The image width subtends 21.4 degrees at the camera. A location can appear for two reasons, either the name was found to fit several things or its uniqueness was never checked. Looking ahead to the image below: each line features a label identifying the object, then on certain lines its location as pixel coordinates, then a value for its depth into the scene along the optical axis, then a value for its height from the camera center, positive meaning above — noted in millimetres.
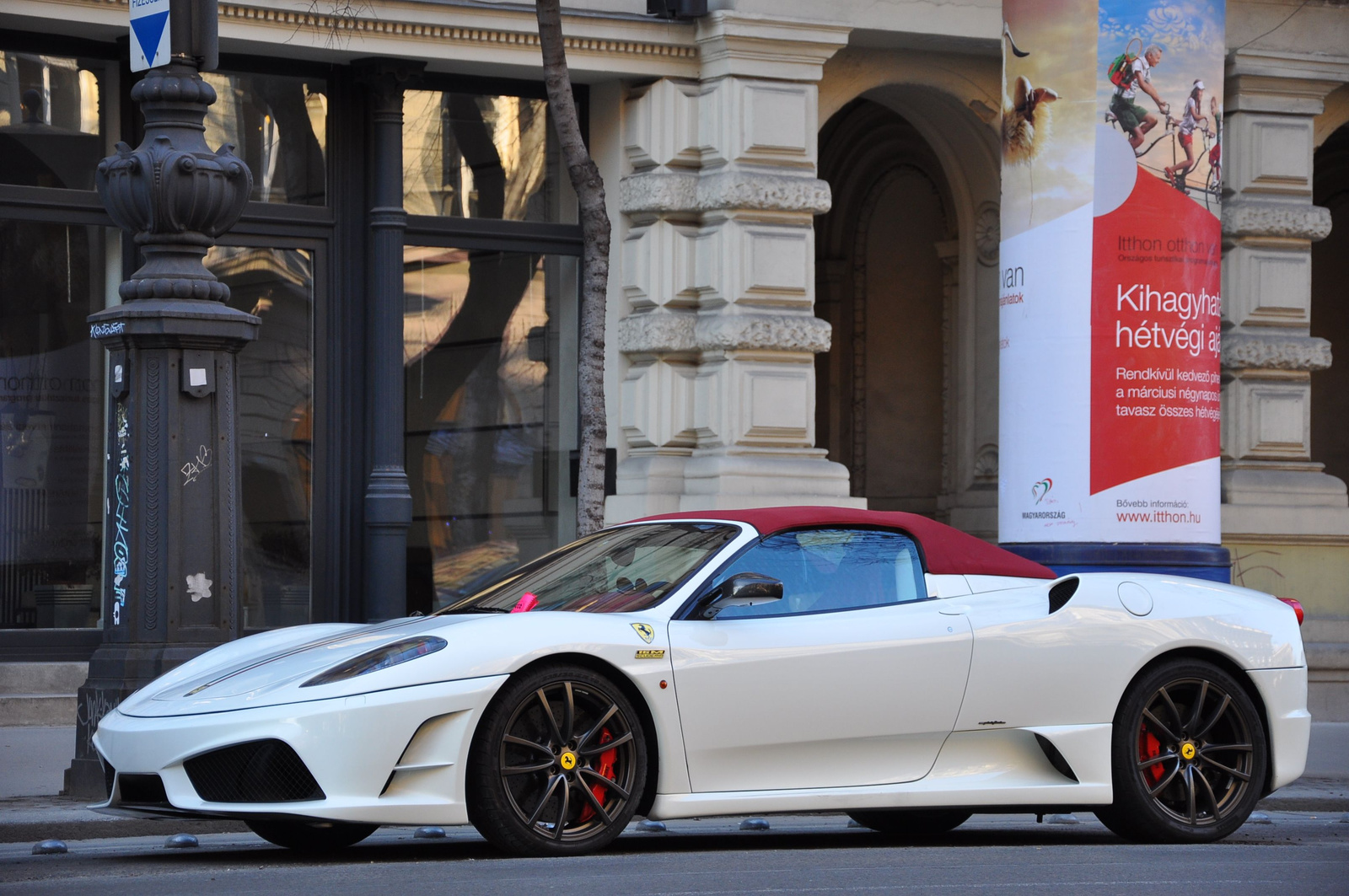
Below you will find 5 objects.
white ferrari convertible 11664 -919
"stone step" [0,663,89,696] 23139 -1572
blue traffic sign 16076 +1831
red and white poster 22562 +1026
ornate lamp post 15961 +170
